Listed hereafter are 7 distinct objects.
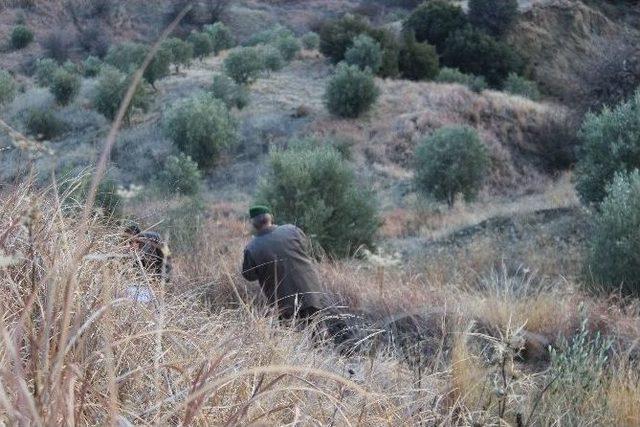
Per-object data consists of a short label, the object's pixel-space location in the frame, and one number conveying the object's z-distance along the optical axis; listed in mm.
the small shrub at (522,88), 41469
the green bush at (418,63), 42469
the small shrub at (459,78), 39938
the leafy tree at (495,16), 48781
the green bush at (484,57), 44625
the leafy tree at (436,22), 47094
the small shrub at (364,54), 38625
